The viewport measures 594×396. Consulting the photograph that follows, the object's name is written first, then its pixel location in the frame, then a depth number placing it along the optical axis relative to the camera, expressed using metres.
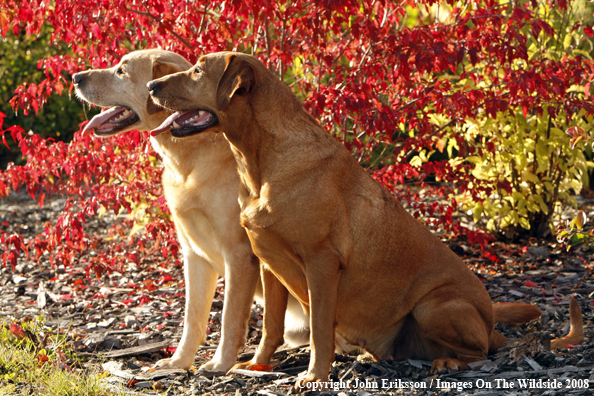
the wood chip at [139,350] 4.11
